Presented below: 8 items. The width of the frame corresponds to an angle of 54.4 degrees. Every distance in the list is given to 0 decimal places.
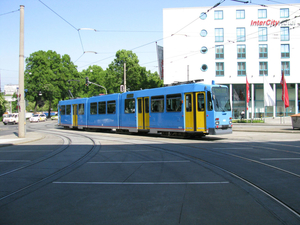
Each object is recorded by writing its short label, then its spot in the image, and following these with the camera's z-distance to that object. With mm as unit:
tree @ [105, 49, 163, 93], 56812
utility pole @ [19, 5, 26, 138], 18078
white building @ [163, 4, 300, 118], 47469
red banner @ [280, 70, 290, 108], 29641
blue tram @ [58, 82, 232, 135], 15273
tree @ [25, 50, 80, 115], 63844
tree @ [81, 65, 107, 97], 72500
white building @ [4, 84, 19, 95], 99650
